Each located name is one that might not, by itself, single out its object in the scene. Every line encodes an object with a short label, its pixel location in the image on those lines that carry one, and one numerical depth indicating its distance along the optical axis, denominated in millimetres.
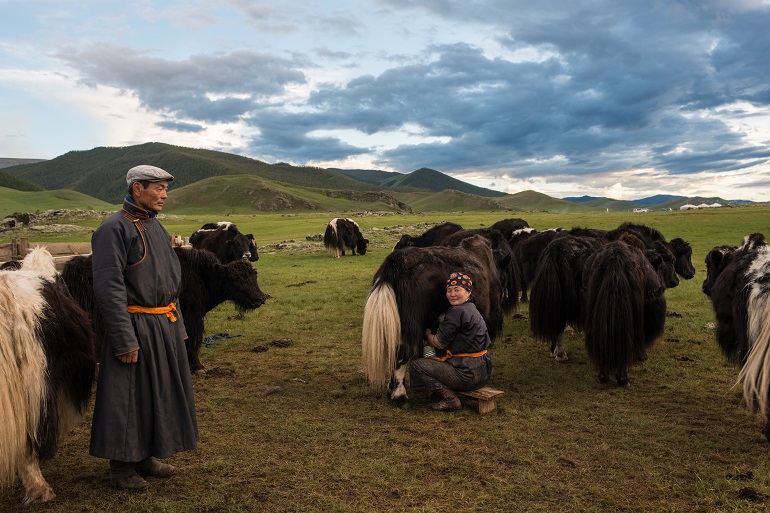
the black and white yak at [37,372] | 3350
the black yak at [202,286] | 6777
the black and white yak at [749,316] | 4184
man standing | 3531
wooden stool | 5254
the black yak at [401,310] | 5266
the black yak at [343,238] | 22422
